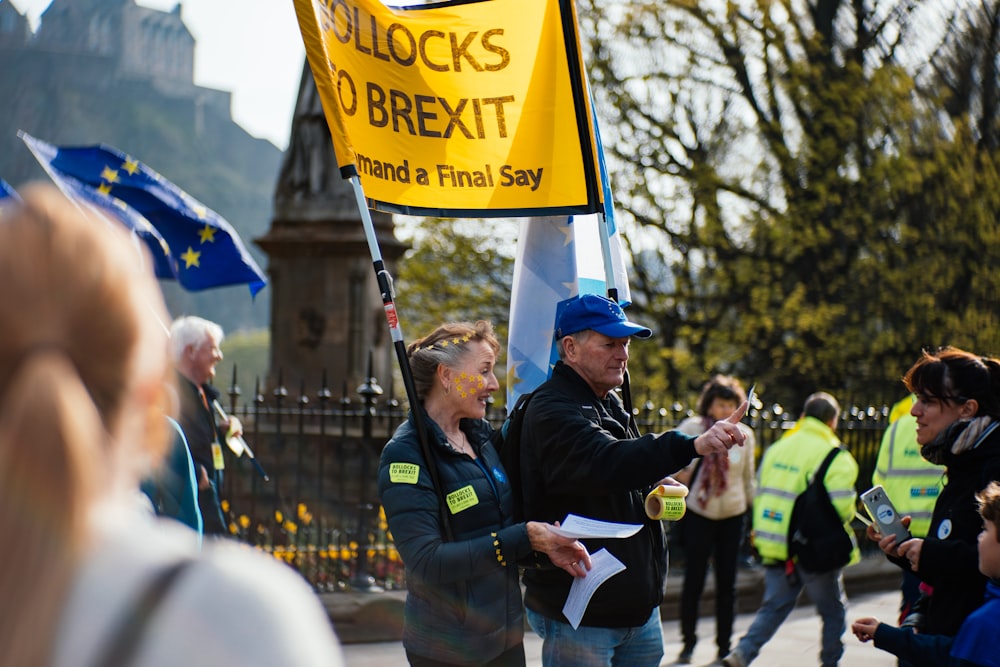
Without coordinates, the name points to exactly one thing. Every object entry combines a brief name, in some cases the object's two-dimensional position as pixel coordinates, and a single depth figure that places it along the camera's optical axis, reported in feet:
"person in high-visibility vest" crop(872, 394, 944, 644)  19.10
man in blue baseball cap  11.78
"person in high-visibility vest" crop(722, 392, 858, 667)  22.76
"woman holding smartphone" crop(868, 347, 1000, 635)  12.62
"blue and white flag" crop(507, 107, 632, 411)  15.92
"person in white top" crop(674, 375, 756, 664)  25.09
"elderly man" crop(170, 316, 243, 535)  17.76
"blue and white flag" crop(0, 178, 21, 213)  21.61
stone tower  39.65
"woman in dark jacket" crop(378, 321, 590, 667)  11.25
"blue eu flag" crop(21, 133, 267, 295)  25.80
